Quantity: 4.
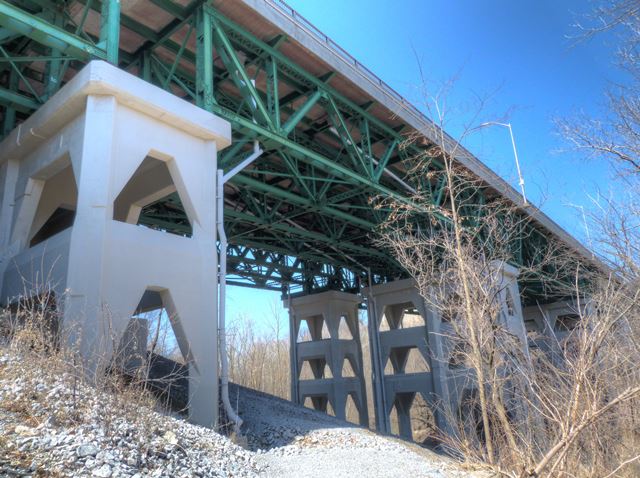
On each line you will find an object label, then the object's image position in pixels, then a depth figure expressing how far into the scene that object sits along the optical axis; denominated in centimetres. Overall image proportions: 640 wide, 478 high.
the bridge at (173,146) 909
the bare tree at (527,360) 506
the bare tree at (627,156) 736
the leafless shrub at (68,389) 563
